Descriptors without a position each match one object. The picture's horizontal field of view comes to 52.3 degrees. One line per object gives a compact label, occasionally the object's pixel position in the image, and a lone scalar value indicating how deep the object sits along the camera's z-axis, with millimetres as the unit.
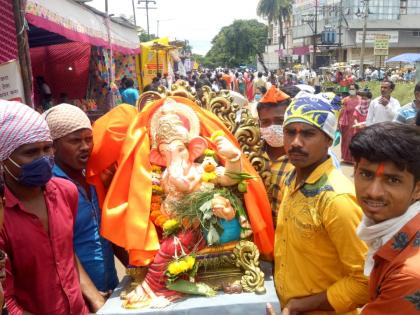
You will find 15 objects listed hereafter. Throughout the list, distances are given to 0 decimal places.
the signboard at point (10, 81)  2775
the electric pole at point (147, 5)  37406
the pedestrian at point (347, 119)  9477
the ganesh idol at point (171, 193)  2404
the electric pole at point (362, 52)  27172
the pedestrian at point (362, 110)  9289
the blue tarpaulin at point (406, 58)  27634
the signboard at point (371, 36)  46572
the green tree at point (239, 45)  72062
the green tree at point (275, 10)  63594
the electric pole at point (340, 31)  42278
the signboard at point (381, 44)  21747
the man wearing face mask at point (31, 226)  1827
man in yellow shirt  1806
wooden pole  3020
